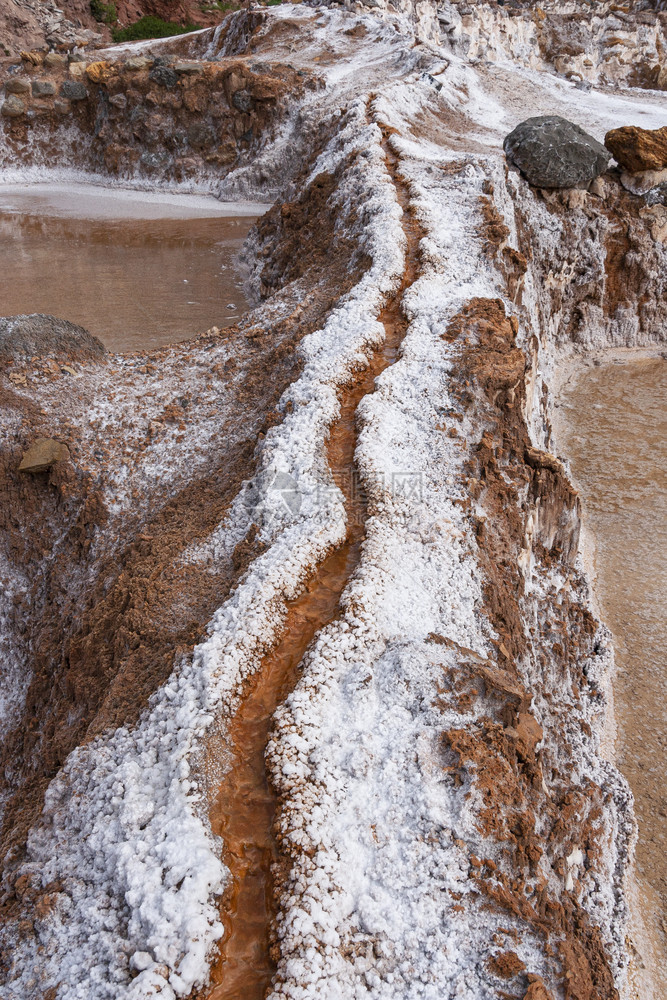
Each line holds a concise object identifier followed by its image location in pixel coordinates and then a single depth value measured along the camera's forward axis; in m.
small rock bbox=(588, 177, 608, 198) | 13.90
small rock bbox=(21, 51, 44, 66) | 23.57
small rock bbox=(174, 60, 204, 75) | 21.98
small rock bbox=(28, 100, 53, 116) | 23.50
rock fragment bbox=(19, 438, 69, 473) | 8.96
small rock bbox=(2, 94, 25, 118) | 23.27
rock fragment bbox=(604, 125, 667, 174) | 13.76
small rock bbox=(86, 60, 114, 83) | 22.67
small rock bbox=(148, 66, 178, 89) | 22.11
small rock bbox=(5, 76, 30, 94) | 23.25
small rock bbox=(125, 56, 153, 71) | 22.34
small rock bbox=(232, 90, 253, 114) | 21.73
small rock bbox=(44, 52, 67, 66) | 23.72
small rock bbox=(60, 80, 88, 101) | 23.09
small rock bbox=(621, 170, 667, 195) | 14.00
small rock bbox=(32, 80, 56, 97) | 23.28
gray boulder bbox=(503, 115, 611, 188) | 13.34
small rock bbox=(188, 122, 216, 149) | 22.66
